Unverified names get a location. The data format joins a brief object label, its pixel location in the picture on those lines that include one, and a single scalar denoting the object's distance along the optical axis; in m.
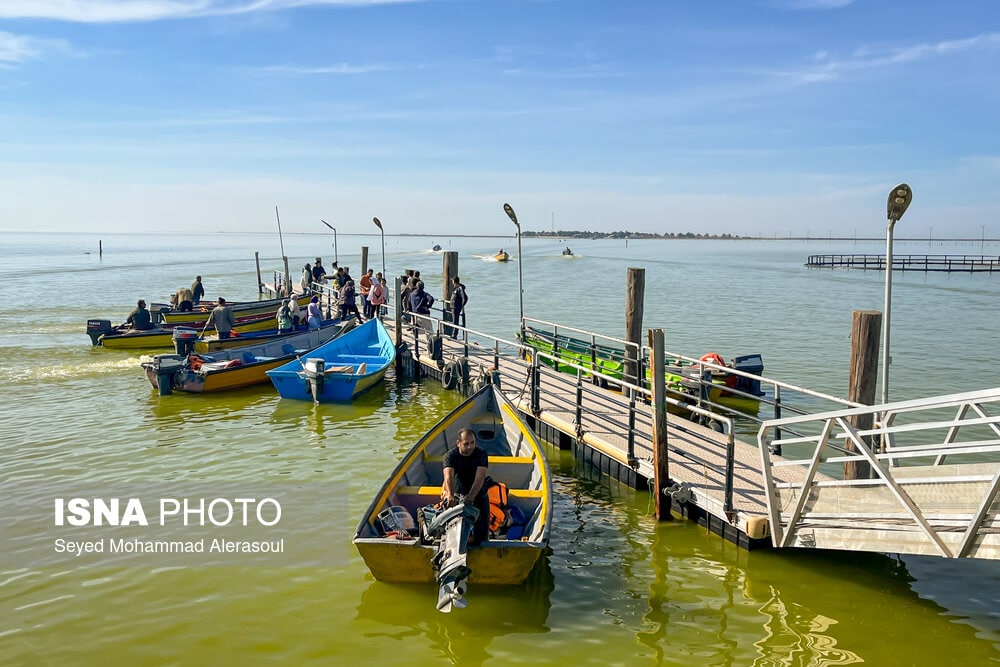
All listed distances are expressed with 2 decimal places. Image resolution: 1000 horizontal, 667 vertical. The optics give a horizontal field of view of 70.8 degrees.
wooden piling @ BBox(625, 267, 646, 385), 16.62
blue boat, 16.64
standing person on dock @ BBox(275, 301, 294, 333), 23.44
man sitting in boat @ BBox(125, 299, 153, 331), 24.86
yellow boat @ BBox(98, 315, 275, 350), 24.12
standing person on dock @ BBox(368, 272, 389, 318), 23.53
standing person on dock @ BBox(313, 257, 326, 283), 36.47
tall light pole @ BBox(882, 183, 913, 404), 8.73
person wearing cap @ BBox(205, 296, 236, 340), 22.03
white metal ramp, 6.05
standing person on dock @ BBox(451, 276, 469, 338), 21.34
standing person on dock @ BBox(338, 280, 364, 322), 25.58
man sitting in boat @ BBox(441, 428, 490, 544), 7.60
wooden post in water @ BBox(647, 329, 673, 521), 9.82
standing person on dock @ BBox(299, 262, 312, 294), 37.53
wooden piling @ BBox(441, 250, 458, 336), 25.30
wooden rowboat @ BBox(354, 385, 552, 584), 7.35
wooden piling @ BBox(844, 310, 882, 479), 9.06
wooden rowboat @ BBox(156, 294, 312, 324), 27.84
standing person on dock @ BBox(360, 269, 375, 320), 26.67
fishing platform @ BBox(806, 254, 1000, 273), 73.81
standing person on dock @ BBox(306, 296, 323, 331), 23.88
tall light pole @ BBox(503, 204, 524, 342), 18.14
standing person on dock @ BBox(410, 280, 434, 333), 22.23
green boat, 16.84
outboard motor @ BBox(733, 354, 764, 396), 17.89
